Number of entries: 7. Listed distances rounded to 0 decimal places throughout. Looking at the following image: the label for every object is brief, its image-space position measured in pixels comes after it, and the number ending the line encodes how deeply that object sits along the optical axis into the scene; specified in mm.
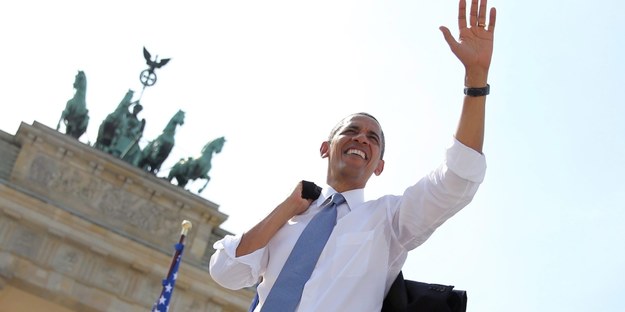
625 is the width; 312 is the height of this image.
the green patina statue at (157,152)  19312
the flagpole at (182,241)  11192
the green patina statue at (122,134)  19609
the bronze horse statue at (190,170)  19562
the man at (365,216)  2312
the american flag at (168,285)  11273
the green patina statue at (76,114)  19125
